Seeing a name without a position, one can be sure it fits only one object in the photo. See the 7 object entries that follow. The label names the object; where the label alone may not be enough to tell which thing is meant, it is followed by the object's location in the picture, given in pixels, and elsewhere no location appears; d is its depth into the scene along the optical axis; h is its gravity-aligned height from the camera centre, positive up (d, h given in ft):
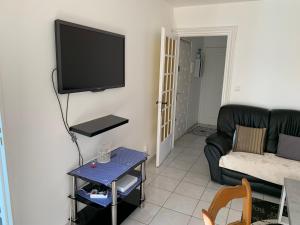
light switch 11.75 -0.85
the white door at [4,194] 4.80 -2.72
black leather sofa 9.19 -2.58
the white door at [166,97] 10.38 -1.36
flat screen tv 5.87 +0.26
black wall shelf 6.25 -1.67
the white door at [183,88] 14.40 -1.20
